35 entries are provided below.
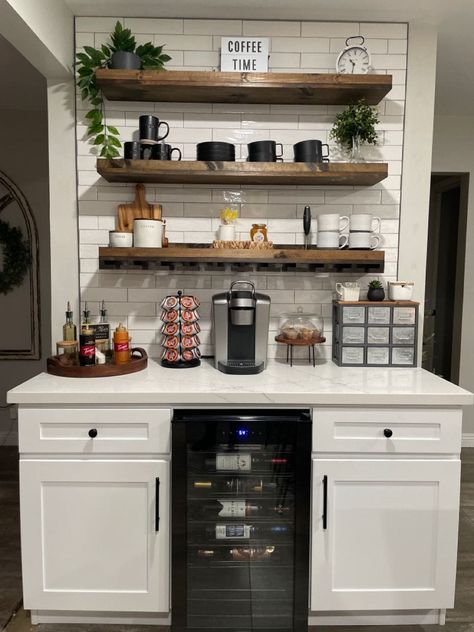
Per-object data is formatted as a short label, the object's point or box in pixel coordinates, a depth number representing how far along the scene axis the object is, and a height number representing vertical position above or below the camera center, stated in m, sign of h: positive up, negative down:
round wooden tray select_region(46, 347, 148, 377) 2.04 -0.43
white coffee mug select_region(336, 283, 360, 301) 2.35 -0.10
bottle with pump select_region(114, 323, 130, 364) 2.16 -0.35
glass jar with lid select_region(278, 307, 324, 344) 2.24 -0.27
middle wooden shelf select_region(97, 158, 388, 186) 2.16 +0.45
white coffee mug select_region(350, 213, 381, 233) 2.26 +0.23
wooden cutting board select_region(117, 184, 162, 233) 2.38 +0.29
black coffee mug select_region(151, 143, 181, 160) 2.21 +0.54
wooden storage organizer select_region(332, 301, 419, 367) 2.30 -0.29
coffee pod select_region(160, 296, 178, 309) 2.22 -0.16
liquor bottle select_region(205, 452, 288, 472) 1.84 -0.73
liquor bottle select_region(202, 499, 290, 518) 1.87 -0.93
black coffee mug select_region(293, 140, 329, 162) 2.21 +0.55
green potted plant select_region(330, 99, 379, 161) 2.25 +0.69
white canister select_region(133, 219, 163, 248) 2.21 +0.16
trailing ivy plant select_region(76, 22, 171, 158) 2.25 +0.97
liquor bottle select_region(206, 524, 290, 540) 1.88 -1.02
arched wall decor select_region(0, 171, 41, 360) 3.80 +0.02
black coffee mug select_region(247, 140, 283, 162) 2.22 +0.55
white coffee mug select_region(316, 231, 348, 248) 2.28 +0.15
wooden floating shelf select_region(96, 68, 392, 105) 2.16 +0.84
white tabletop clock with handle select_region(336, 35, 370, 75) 2.28 +1.00
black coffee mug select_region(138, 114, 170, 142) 2.20 +0.65
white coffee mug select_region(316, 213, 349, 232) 2.27 +0.23
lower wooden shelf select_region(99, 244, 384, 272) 2.20 +0.06
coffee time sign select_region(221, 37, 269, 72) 2.30 +1.04
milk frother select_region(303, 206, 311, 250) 2.28 +0.24
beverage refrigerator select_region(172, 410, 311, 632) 1.81 -0.98
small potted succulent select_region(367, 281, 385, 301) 2.34 -0.10
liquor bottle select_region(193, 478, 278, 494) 1.86 -0.83
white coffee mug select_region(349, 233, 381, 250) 2.28 +0.15
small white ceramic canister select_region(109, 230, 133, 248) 2.23 +0.13
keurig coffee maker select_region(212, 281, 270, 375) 2.14 -0.28
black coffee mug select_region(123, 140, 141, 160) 2.22 +0.54
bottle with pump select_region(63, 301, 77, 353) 2.30 -0.30
